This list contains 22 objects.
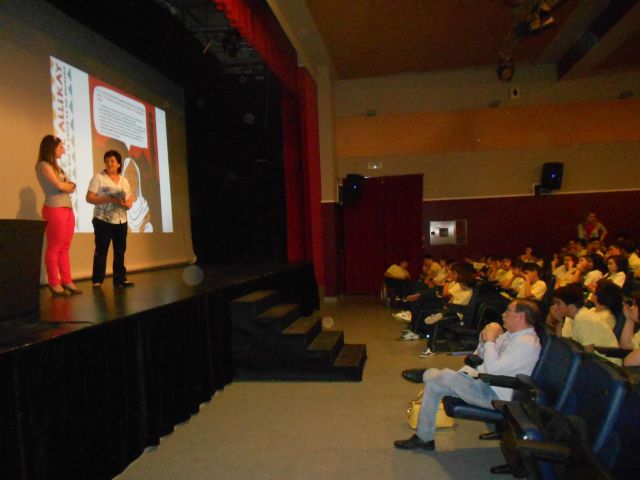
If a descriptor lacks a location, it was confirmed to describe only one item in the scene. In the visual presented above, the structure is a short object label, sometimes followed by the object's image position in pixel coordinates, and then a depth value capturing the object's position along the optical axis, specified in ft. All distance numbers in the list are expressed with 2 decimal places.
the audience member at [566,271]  19.81
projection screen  15.35
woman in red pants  12.14
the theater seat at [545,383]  6.98
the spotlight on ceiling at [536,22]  19.99
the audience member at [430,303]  19.37
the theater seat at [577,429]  4.92
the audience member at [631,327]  9.93
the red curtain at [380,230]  34.73
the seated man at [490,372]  9.04
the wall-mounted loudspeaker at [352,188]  34.32
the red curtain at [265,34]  17.72
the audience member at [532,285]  18.02
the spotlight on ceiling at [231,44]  24.14
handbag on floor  10.63
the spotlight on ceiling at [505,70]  26.91
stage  7.06
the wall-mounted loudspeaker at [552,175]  32.91
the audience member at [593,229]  31.07
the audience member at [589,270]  18.34
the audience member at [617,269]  16.44
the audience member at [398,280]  28.25
